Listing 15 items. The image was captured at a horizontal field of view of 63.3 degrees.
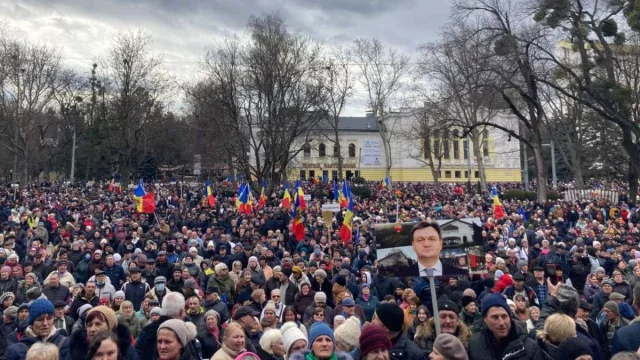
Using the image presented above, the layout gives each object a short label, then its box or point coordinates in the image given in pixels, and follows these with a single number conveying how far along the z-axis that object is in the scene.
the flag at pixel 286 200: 20.11
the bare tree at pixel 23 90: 35.88
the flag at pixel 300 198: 17.39
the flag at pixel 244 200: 20.44
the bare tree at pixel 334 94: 36.25
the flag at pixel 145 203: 18.86
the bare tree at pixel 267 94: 30.77
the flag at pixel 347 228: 14.21
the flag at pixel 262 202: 23.91
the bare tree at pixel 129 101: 40.12
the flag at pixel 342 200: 20.15
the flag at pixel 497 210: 19.30
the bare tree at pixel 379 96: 46.16
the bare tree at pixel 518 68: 25.33
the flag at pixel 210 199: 22.44
